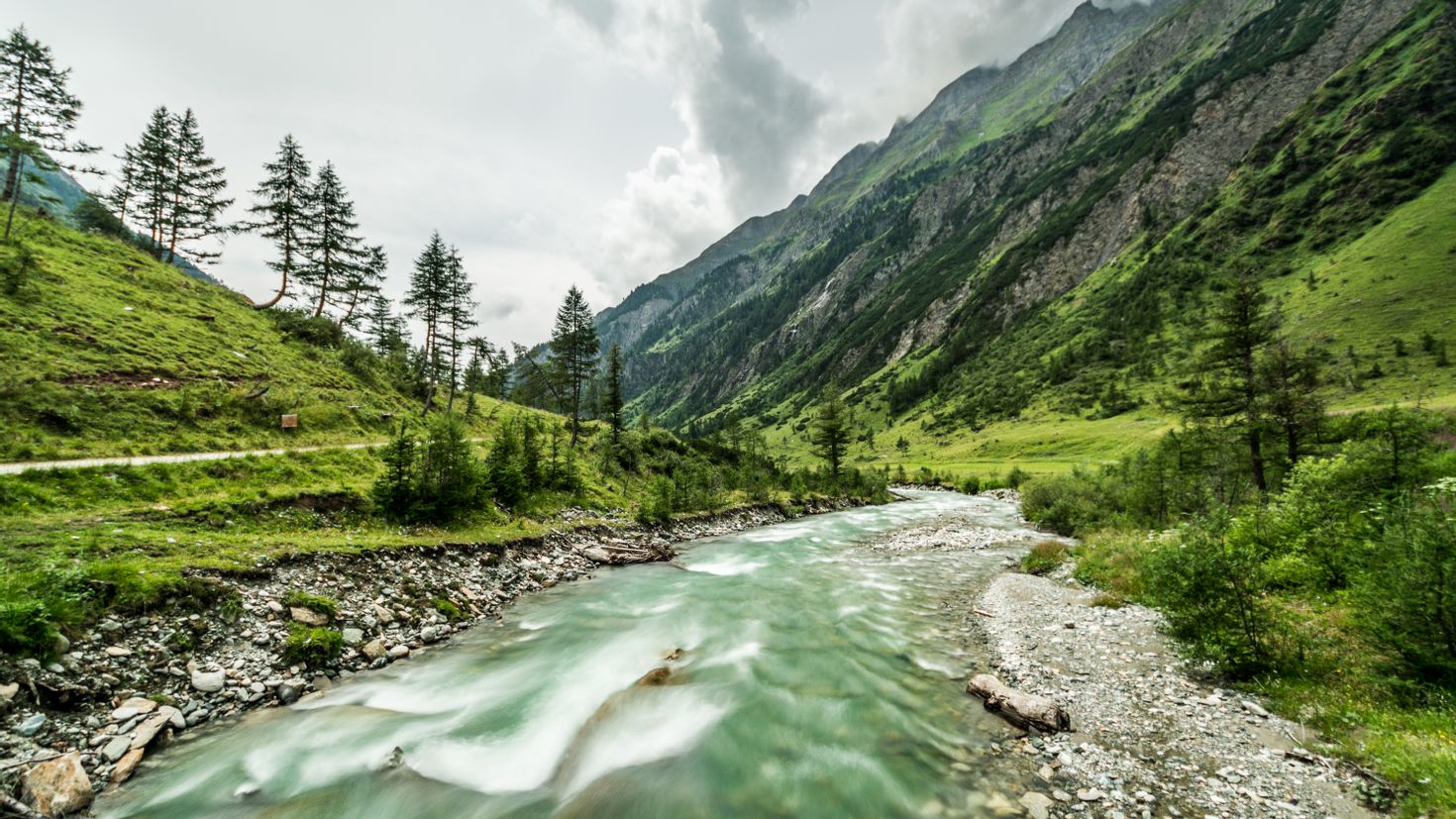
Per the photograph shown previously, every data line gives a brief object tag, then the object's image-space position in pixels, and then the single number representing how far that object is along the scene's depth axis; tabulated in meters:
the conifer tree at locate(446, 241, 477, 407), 44.28
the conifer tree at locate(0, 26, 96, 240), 36.75
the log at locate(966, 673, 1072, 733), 9.60
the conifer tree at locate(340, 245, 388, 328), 47.53
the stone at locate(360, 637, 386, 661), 12.29
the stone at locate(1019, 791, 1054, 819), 7.39
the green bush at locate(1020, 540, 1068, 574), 23.17
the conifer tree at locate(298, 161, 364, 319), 45.50
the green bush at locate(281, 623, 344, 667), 11.17
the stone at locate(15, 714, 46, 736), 7.35
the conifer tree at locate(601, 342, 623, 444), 51.56
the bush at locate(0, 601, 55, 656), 8.05
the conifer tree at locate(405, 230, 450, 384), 43.25
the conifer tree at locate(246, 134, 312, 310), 44.28
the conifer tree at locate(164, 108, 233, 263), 45.91
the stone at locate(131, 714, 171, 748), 8.10
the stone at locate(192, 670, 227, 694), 9.53
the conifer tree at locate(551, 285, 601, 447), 50.12
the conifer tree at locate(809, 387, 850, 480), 67.44
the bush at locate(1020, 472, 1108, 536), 33.18
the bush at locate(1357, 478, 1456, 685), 7.72
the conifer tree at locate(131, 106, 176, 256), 44.72
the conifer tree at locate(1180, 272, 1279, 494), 25.89
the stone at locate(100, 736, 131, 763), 7.74
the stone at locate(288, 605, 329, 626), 11.84
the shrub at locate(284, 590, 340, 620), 12.16
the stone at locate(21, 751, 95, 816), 6.54
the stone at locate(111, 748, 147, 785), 7.57
